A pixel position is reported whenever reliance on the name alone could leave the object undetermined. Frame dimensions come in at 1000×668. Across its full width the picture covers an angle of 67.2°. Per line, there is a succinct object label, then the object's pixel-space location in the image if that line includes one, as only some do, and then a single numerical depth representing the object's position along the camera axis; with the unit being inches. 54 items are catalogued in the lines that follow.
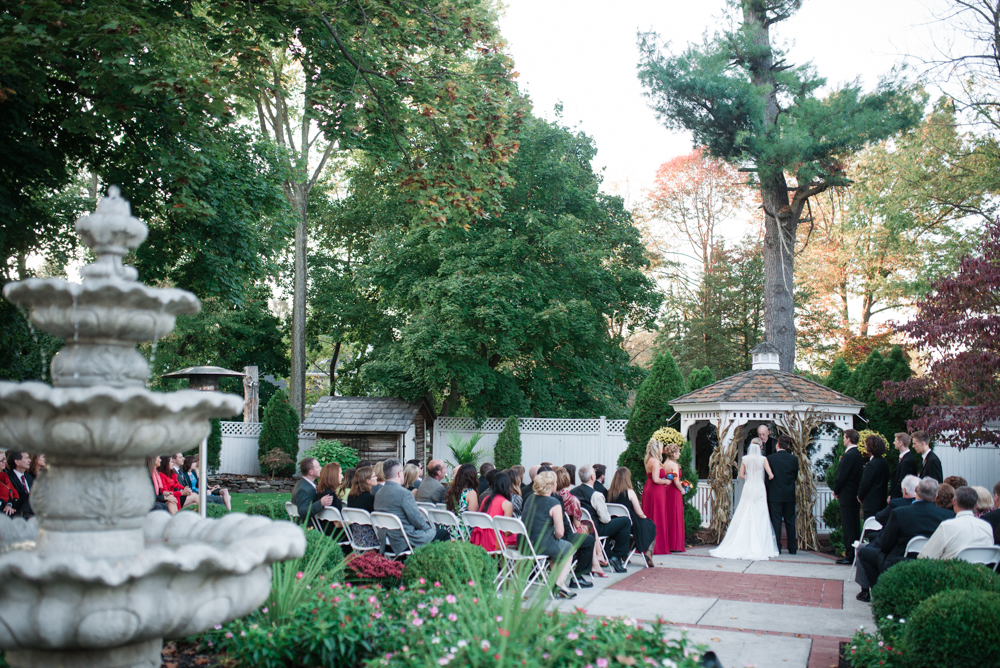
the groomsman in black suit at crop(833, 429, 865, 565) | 418.9
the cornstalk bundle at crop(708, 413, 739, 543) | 518.6
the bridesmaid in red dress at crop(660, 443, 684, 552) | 458.3
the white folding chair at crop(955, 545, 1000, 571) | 249.9
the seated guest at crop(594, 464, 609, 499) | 409.1
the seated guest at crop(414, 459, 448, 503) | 384.2
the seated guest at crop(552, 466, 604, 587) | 349.1
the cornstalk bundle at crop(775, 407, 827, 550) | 495.2
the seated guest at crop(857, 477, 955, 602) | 285.0
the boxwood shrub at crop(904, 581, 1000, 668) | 184.2
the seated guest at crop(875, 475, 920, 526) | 317.4
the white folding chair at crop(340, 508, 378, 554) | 330.0
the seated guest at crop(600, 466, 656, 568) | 409.4
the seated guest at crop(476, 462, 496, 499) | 408.8
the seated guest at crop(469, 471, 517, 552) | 331.6
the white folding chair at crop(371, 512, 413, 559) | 316.6
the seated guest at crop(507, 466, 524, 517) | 354.3
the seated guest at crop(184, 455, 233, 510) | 478.9
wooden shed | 847.7
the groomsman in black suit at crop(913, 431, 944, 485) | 370.0
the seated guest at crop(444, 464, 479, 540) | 382.6
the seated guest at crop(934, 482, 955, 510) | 285.3
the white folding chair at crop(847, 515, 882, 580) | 344.6
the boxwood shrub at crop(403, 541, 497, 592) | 253.9
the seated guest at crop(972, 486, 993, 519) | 273.1
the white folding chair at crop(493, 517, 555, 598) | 305.9
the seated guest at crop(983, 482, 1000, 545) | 272.5
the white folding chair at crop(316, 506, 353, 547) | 340.0
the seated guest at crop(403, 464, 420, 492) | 412.5
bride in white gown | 462.6
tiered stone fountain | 132.0
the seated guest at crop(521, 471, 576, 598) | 320.5
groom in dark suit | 473.7
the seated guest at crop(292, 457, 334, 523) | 348.5
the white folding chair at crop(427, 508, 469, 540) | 345.0
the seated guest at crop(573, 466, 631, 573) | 397.1
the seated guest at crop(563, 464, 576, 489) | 397.3
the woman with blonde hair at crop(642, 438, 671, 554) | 463.5
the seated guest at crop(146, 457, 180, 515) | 389.7
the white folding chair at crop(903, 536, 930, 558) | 281.9
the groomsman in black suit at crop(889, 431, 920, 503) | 374.6
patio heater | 376.5
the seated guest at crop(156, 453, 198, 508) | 435.6
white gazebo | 507.8
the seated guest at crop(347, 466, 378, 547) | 339.9
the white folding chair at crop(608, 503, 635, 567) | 409.9
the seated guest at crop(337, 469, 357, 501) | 373.1
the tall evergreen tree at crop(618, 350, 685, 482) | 592.7
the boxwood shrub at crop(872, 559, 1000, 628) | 216.2
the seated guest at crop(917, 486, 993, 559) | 251.4
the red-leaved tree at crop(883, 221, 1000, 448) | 421.7
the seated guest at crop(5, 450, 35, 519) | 362.6
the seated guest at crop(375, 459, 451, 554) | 324.7
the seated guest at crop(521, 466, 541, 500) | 374.3
